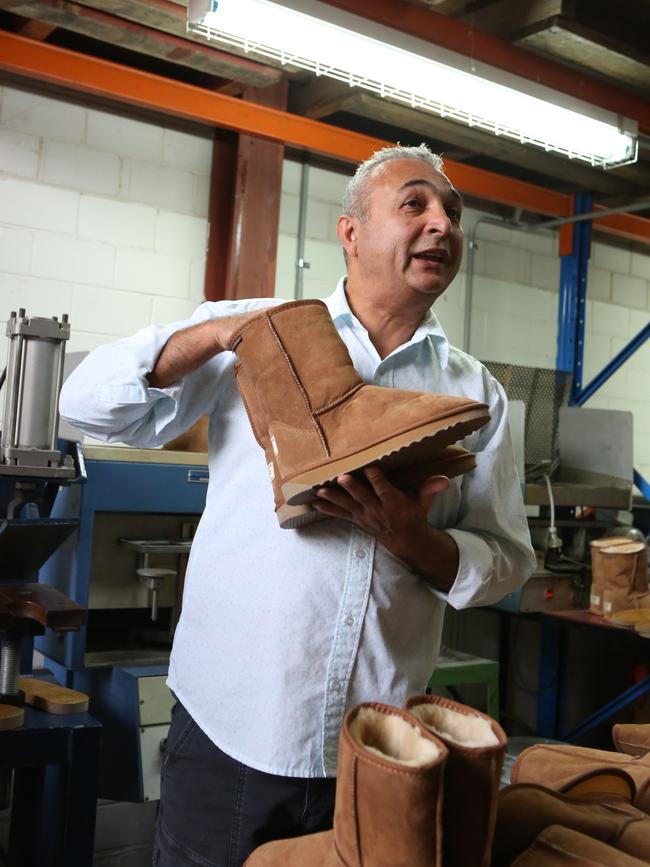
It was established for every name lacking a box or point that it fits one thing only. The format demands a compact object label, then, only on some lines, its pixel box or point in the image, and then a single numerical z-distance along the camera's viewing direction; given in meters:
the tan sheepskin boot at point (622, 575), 3.33
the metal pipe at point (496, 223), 4.49
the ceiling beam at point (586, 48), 3.28
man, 1.14
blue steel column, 4.82
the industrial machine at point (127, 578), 2.51
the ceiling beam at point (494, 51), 3.04
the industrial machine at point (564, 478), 3.59
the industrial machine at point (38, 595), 2.01
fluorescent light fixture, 2.60
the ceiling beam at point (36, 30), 3.34
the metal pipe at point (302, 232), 4.02
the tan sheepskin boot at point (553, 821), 0.75
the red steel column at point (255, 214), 3.68
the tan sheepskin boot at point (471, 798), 0.65
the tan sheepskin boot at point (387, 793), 0.61
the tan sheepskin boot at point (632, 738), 1.08
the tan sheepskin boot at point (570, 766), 0.89
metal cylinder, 2.04
